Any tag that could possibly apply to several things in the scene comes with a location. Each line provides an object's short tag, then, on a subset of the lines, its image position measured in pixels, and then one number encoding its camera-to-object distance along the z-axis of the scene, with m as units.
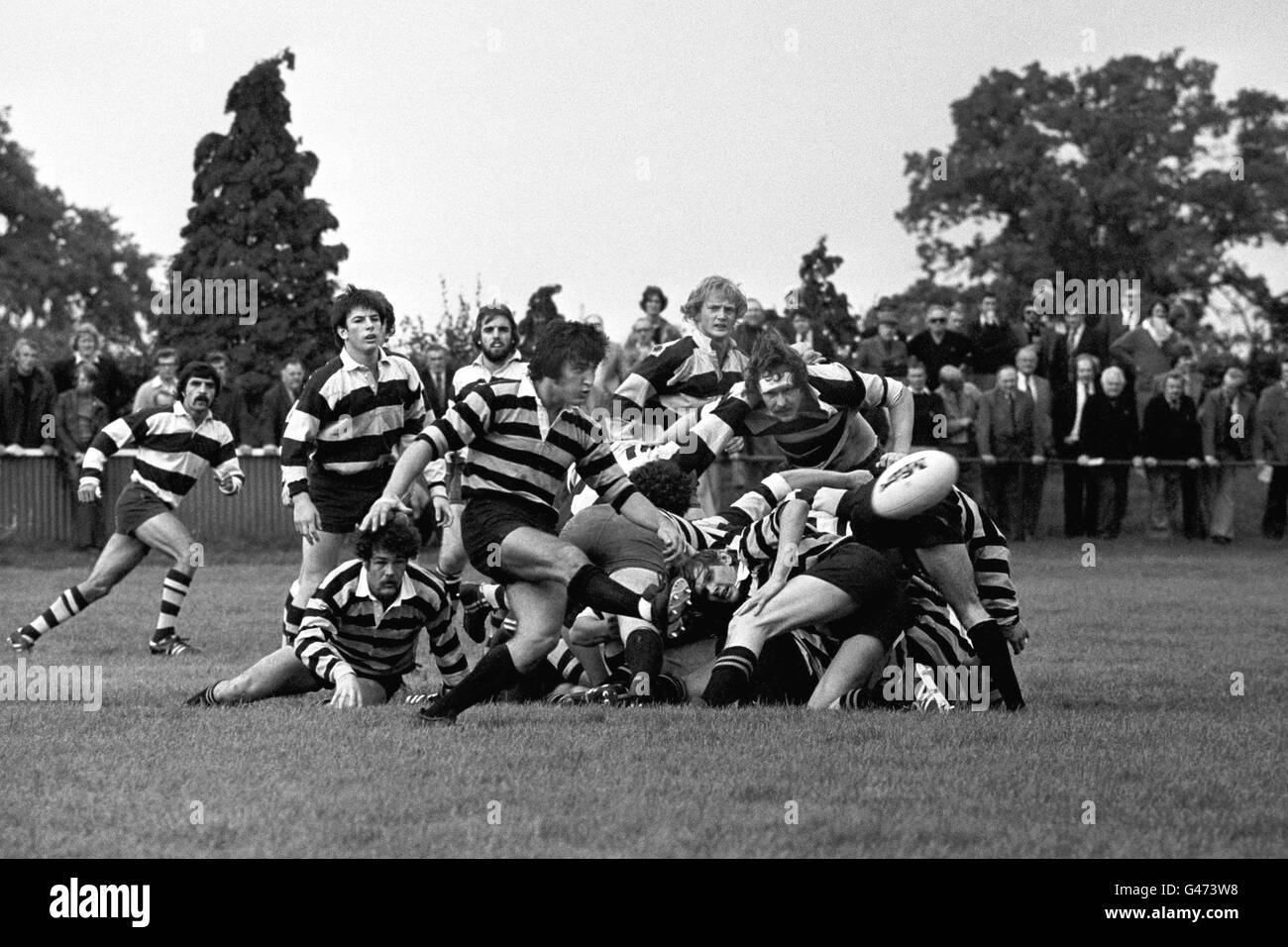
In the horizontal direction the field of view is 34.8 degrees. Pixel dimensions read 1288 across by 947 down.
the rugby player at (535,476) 8.96
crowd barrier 21.38
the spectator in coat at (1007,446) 22.66
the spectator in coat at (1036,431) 22.91
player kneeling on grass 9.11
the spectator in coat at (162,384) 18.31
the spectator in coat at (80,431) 21.17
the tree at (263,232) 28.88
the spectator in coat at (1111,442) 23.22
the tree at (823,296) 26.53
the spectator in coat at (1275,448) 24.67
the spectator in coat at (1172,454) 23.58
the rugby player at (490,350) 13.16
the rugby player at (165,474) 13.73
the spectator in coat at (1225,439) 24.08
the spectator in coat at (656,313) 18.52
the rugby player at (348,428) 10.98
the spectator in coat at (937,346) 22.41
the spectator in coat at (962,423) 22.42
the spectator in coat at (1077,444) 23.28
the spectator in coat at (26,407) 21.44
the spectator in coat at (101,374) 21.66
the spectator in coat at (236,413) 22.47
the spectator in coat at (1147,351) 24.78
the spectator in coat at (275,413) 22.70
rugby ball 9.09
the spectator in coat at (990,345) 23.42
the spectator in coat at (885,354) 21.31
